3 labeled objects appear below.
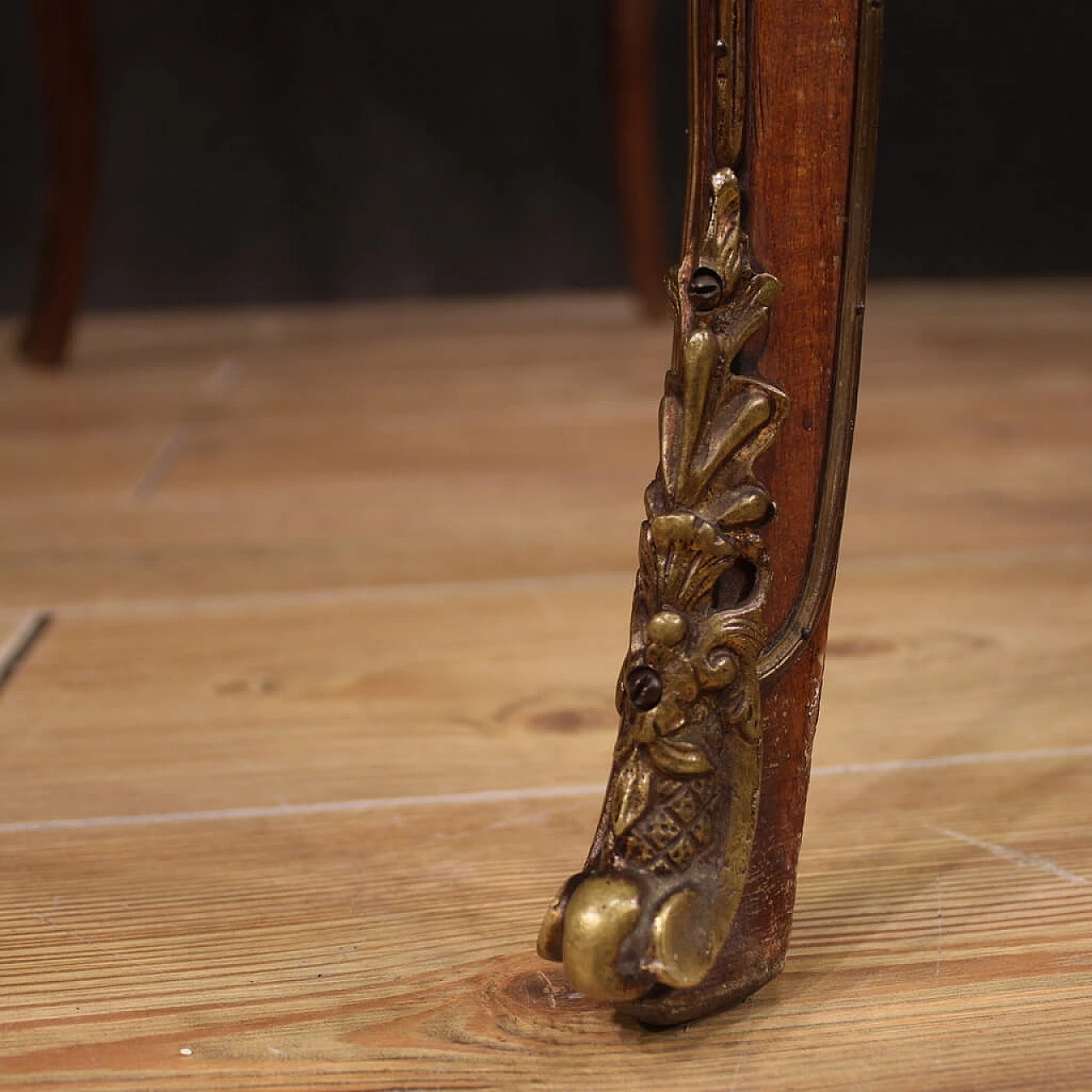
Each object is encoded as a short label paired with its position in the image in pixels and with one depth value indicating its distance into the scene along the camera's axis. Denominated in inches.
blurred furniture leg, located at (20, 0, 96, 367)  72.6
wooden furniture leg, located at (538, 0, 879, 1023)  23.6
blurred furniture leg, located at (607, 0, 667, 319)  80.5
